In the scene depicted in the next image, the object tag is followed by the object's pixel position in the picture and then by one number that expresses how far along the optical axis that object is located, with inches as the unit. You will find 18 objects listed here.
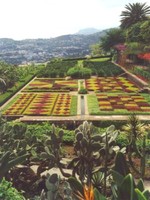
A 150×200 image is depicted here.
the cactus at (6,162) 194.3
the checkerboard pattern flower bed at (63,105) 617.4
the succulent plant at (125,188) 131.7
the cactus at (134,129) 392.4
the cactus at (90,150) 259.6
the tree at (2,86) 797.9
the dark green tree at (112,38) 1604.8
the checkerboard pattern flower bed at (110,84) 846.4
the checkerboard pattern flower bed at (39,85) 885.6
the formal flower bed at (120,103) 623.3
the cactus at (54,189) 184.4
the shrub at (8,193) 222.0
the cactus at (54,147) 269.4
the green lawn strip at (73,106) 613.5
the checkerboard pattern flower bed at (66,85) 880.9
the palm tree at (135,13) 1588.3
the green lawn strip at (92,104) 613.2
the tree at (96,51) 1924.3
